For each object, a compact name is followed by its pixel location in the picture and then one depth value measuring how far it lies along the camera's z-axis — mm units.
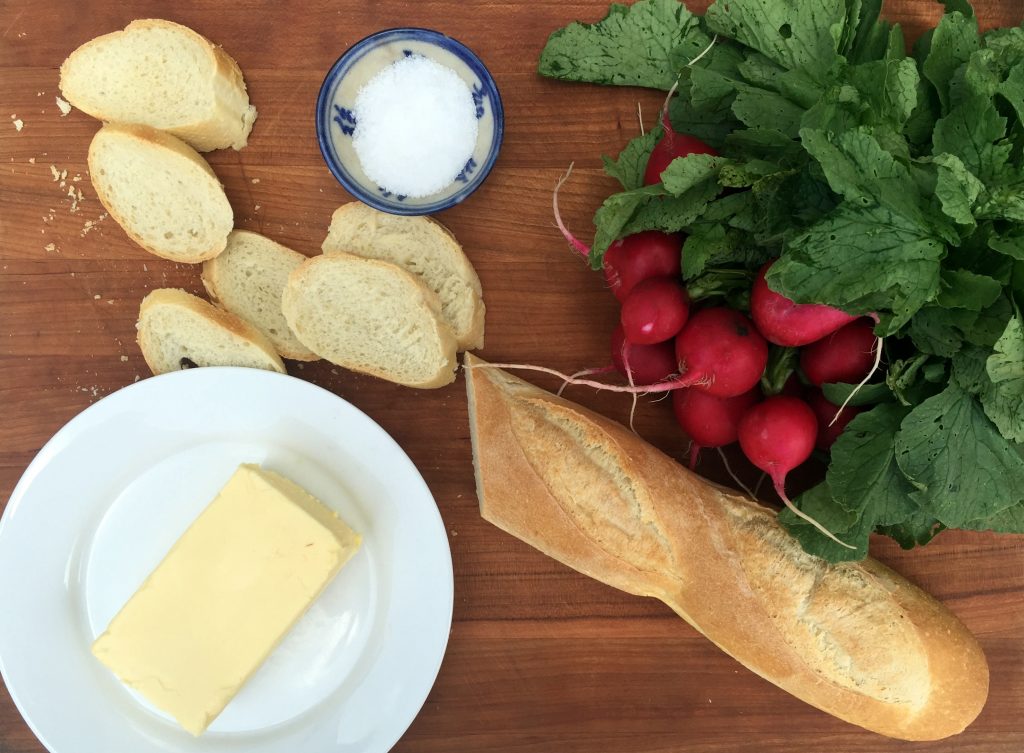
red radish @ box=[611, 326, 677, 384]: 430
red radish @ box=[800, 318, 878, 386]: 398
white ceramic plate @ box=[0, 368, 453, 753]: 438
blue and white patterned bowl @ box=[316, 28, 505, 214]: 432
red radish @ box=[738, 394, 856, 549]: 403
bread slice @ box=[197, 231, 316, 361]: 457
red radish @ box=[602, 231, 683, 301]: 415
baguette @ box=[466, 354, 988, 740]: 422
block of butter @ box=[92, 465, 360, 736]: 425
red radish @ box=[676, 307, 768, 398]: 397
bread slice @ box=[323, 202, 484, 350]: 453
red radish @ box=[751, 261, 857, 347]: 381
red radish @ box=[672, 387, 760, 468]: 427
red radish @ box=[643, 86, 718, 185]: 407
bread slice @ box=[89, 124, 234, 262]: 444
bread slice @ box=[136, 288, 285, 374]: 445
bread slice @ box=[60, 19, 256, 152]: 444
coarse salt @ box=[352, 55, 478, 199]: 436
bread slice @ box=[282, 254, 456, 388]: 443
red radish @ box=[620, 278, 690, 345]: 402
